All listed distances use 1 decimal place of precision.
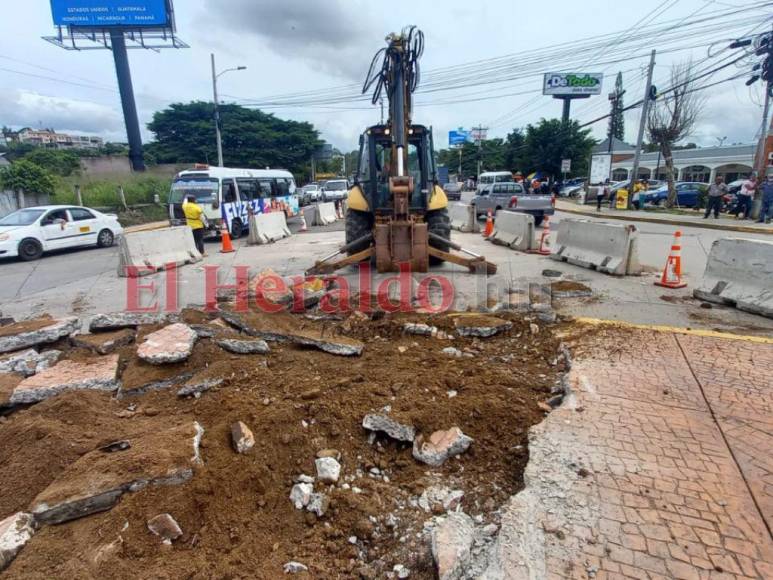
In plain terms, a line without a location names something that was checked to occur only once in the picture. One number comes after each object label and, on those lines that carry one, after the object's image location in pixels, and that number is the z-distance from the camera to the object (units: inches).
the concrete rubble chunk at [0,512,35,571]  83.4
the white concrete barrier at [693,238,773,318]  226.6
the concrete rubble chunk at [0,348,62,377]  161.0
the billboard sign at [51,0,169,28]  1169.4
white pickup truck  664.4
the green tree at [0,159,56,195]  729.0
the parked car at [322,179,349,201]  1309.1
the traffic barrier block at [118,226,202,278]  378.0
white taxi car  465.4
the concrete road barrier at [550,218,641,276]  320.5
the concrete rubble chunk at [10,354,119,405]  140.4
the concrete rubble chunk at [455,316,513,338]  194.5
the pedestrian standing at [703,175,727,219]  670.5
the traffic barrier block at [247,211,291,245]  569.9
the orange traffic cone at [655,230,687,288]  285.9
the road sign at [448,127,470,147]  2879.2
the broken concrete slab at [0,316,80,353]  176.6
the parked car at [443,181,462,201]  1470.2
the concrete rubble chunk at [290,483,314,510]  100.7
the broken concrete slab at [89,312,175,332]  185.3
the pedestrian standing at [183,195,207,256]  454.9
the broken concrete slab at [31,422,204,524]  91.7
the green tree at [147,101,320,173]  1642.5
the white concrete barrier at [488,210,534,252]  457.8
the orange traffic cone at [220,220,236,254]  503.8
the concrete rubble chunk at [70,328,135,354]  168.7
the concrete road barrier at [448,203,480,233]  650.8
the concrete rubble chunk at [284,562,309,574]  84.4
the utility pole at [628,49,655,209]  843.4
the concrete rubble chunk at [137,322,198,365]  155.6
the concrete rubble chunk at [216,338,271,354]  170.7
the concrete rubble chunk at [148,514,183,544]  89.7
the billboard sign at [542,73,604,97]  1772.9
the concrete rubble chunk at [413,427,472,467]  113.8
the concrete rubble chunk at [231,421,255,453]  113.2
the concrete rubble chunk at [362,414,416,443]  118.6
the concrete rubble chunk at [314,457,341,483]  107.1
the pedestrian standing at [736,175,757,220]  657.0
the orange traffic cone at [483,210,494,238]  585.3
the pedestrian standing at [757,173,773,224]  617.0
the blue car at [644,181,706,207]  998.4
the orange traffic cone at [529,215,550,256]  427.8
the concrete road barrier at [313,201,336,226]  841.3
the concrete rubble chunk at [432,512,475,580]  79.4
